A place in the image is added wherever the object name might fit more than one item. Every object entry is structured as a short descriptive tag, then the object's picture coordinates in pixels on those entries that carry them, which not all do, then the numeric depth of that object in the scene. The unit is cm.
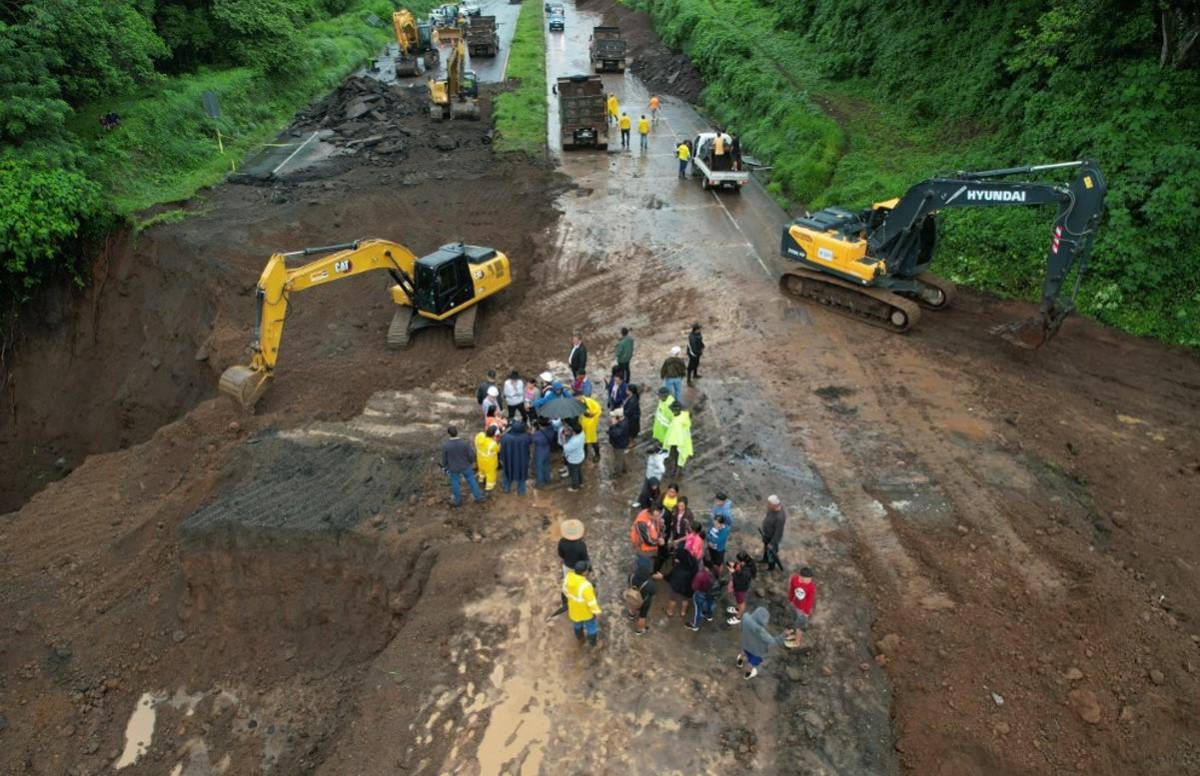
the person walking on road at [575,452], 1183
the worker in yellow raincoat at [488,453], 1183
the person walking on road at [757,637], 844
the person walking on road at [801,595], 922
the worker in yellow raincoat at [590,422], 1222
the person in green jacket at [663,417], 1190
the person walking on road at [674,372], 1358
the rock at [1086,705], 862
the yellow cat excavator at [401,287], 1421
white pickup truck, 2416
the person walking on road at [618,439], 1205
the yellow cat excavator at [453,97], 3303
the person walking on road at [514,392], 1330
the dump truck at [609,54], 4134
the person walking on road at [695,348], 1458
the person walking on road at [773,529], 999
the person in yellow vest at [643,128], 2834
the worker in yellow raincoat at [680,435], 1164
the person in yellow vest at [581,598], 890
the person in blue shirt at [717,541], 990
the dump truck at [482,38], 4522
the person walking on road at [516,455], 1162
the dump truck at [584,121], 2867
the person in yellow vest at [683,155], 2569
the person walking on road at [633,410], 1241
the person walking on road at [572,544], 948
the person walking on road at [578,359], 1379
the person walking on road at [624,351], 1379
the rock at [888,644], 945
